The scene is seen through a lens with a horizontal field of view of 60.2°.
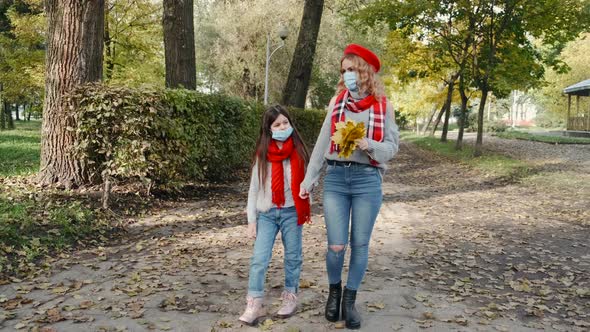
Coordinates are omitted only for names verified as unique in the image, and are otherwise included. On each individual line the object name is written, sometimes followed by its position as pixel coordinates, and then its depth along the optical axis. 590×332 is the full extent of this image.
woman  3.62
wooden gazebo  32.84
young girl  3.89
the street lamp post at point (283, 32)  23.97
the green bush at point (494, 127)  45.69
